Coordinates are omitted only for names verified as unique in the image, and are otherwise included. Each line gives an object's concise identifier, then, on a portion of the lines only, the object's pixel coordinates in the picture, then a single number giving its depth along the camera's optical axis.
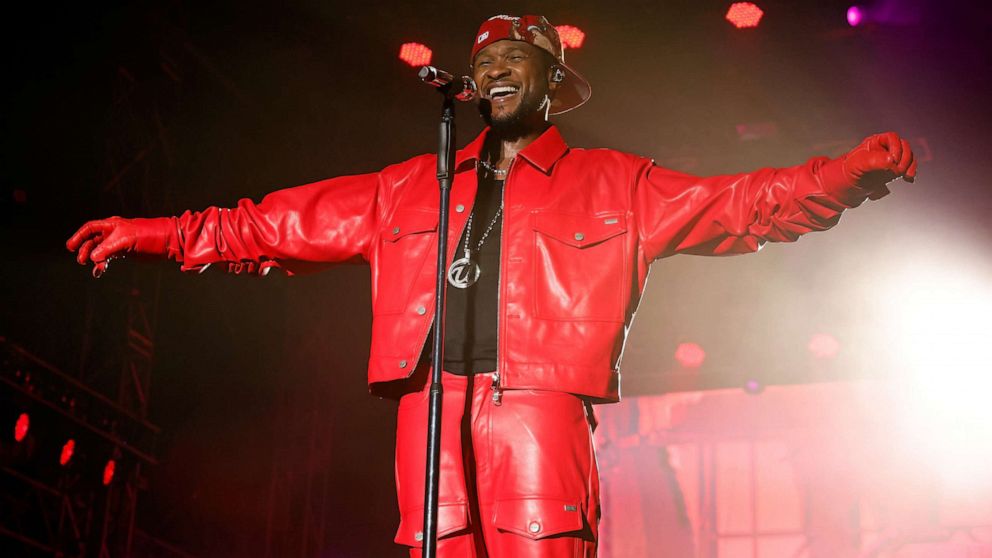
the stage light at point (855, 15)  7.37
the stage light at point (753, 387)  8.61
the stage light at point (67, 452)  6.29
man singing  3.04
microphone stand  2.77
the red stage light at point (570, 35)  7.50
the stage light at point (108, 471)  6.57
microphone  3.04
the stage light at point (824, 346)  8.50
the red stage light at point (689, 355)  8.82
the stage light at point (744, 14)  7.32
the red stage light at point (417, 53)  7.72
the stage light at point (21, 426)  5.97
